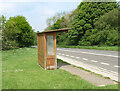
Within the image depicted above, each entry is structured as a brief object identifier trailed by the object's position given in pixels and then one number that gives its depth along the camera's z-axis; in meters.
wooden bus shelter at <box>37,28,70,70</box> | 9.59
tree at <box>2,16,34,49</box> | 38.47
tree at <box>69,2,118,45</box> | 37.03
